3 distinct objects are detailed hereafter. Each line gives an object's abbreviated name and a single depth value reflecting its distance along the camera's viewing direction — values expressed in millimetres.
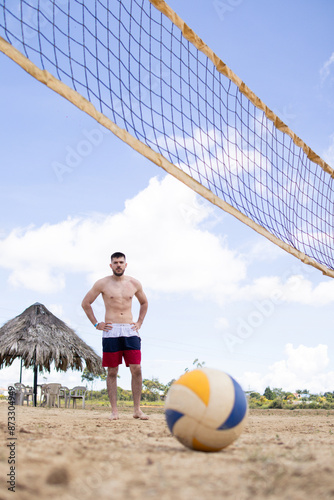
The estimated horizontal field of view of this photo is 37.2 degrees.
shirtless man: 5887
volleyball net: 4395
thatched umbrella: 14852
